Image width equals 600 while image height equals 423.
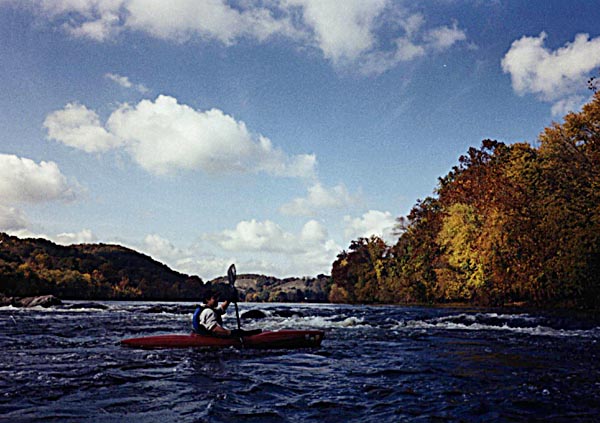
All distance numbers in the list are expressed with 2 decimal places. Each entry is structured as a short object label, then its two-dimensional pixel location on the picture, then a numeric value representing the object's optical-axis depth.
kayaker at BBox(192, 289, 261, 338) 11.25
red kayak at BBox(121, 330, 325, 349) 11.08
